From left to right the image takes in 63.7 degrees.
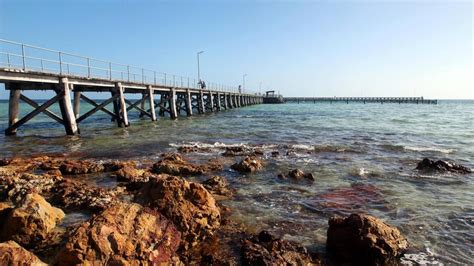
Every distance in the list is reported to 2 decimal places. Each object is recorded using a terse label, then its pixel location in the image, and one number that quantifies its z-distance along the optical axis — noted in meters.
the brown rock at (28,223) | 5.67
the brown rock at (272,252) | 5.36
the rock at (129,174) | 10.15
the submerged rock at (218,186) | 9.22
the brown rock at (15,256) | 3.84
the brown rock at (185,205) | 5.82
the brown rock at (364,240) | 5.63
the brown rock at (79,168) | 11.38
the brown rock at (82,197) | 7.65
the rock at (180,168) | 11.46
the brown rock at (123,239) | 4.27
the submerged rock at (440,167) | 12.41
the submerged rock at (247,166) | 11.88
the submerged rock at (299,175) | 10.98
